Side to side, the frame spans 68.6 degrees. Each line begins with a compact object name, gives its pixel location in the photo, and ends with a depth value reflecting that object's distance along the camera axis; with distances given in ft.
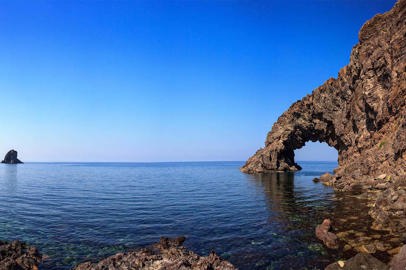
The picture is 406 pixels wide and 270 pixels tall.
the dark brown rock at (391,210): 75.31
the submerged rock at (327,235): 66.53
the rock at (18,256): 55.01
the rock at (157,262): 42.55
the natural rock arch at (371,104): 156.76
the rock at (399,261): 41.83
